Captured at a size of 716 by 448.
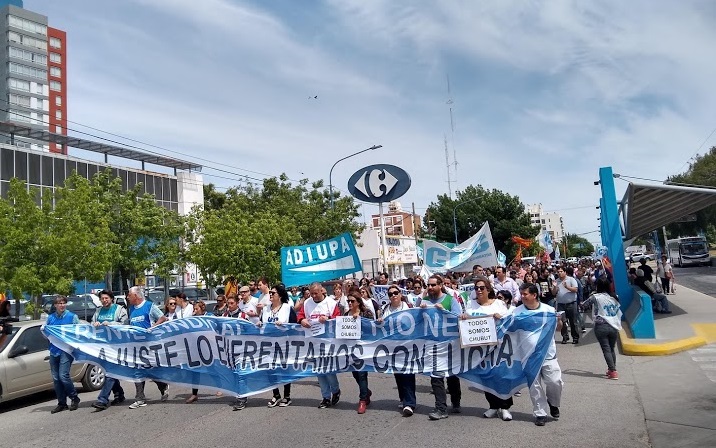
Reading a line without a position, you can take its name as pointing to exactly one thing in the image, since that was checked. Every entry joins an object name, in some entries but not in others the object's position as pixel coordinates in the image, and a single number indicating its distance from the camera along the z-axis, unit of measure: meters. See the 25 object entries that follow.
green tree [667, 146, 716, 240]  54.69
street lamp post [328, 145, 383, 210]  29.75
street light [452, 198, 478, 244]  57.61
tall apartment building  86.69
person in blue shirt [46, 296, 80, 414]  9.27
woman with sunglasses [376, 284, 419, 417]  7.65
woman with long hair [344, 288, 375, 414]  8.06
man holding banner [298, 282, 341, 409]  8.45
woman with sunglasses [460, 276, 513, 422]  7.32
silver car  9.84
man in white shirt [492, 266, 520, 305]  12.74
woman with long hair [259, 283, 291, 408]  8.70
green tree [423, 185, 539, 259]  59.41
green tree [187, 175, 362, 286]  26.67
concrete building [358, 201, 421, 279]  57.98
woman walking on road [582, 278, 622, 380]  9.04
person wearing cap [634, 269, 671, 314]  16.38
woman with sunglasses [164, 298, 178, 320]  9.99
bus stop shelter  12.41
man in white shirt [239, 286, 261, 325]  9.28
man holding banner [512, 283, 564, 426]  6.93
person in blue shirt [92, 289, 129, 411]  9.23
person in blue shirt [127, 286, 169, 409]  9.62
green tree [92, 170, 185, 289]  30.48
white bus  51.03
